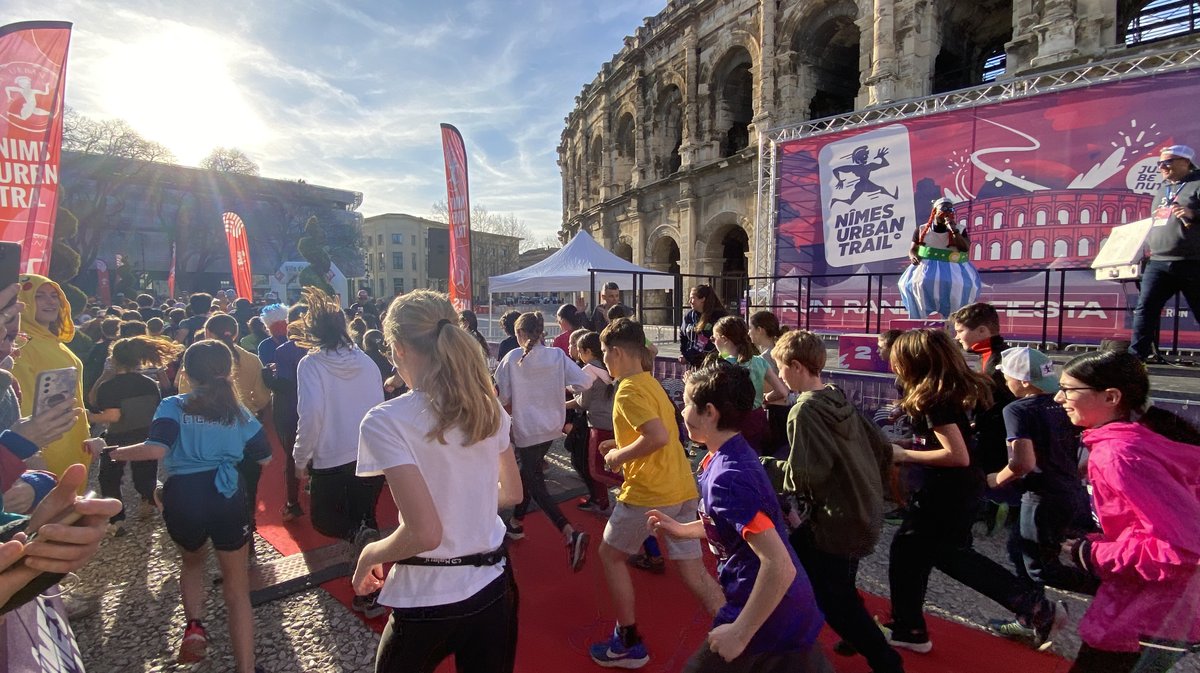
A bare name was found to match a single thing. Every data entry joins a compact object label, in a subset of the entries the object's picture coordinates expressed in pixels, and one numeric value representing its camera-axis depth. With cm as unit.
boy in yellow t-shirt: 276
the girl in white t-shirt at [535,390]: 426
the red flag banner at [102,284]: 2448
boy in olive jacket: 239
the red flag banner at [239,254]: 1492
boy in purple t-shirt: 163
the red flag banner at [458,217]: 1055
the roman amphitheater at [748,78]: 1137
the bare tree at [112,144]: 2909
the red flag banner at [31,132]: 486
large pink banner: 893
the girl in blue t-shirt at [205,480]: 265
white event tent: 1118
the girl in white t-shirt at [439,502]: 161
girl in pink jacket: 175
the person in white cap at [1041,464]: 288
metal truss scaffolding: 871
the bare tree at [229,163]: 4506
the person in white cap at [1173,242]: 445
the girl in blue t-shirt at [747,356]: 384
